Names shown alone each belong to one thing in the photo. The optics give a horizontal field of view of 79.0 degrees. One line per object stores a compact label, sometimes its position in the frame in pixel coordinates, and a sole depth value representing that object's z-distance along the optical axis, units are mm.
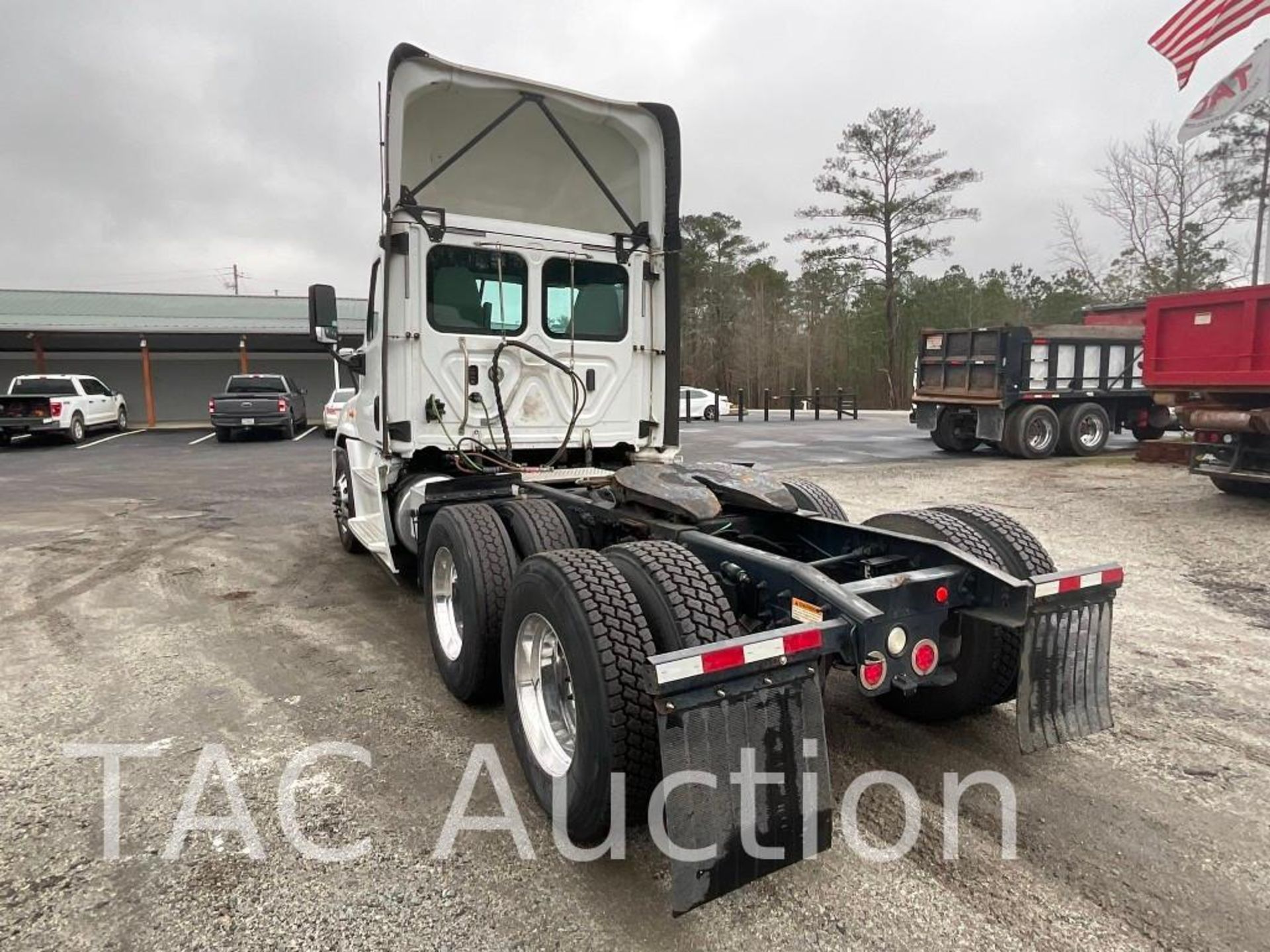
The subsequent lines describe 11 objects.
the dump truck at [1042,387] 14586
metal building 24797
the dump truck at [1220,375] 8039
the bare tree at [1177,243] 30406
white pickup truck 18562
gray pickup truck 19703
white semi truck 2238
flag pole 25656
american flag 12133
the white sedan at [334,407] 16234
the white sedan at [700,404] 29094
